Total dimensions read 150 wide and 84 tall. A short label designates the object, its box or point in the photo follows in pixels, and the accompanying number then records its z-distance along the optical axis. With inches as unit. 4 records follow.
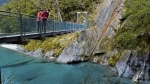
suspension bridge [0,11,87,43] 390.6
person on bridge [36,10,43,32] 562.5
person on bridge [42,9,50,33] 606.9
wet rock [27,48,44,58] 1270.9
